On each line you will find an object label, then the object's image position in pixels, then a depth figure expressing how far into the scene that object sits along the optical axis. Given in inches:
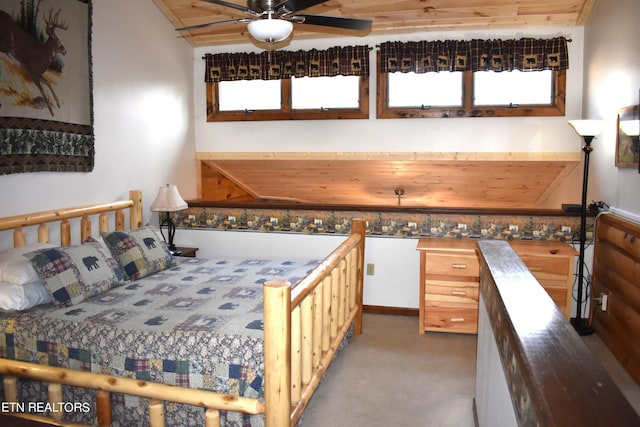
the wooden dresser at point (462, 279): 145.1
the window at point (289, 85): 190.2
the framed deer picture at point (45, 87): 121.0
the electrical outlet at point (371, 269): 176.7
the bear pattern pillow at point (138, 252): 134.5
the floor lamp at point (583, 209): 145.0
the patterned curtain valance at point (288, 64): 188.2
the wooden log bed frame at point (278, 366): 76.9
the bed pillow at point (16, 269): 109.1
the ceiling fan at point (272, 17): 104.1
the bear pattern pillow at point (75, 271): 109.9
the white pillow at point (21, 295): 107.0
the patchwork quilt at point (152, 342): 88.5
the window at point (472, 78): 176.1
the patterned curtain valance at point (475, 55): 175.2
